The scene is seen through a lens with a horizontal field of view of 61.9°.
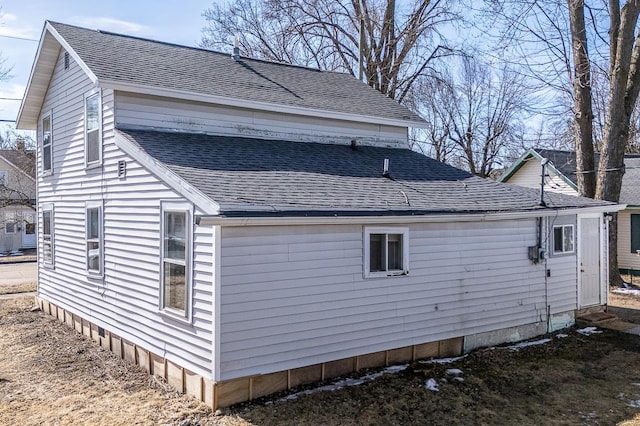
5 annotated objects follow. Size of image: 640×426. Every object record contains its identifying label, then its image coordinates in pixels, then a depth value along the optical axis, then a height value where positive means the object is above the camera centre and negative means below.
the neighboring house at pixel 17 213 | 31.14 -0.08
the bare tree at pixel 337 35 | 22.75 +7.74
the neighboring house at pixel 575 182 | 18.09 +1.10
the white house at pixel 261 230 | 6.80 -0.29
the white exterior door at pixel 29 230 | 32.16 -1.14
